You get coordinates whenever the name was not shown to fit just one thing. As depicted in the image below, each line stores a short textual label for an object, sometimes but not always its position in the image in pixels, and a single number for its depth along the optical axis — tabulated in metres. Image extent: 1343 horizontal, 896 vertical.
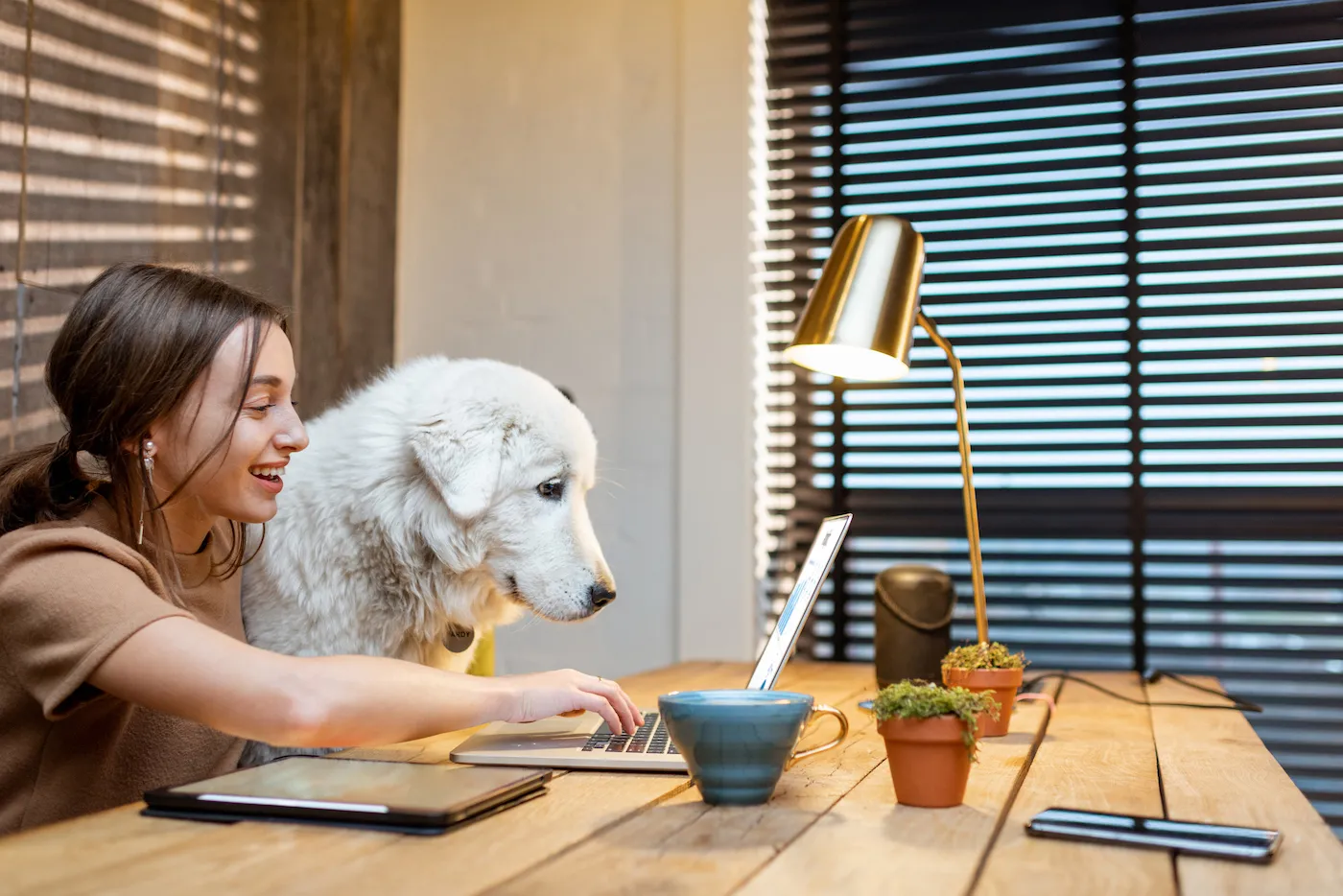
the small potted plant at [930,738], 0.98
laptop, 1.18
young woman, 1.01
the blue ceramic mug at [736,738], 0.95
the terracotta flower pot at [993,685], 1.43
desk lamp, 1.57
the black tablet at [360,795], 0.89
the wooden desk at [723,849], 0.76
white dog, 1.64
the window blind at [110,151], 2.12
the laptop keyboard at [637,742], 1.24
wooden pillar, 2.86
